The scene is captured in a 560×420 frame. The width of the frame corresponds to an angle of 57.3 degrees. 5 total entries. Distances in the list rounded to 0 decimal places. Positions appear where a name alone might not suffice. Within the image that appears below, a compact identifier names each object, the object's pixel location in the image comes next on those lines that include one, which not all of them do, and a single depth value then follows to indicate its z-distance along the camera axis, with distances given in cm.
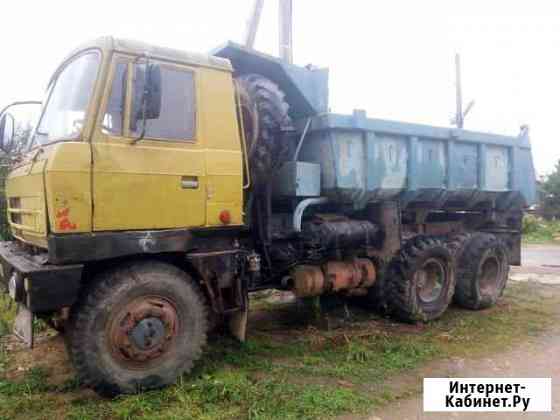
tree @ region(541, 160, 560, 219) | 2692
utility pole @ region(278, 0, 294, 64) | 911
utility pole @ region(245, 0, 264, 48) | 1029
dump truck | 398
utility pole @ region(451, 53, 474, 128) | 1560
